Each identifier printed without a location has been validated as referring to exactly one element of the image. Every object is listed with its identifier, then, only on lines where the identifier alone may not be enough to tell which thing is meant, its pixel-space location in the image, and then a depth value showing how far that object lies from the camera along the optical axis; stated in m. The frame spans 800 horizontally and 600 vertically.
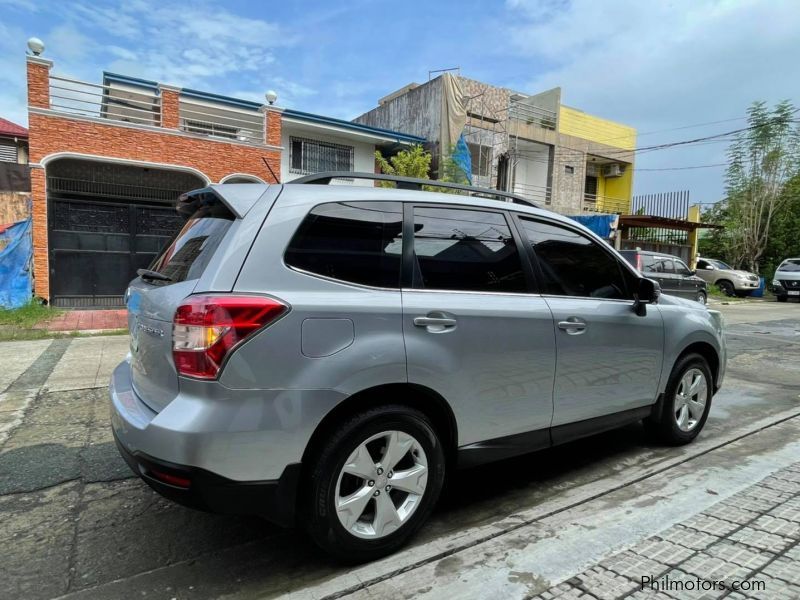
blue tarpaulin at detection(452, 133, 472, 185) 17.25
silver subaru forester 2.14
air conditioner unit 25.83
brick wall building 11.59
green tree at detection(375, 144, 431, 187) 15.72
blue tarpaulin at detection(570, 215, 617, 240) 20.44
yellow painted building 23.43
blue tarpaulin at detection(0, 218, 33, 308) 10.91
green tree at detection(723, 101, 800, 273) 23.59
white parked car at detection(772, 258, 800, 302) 20.23
